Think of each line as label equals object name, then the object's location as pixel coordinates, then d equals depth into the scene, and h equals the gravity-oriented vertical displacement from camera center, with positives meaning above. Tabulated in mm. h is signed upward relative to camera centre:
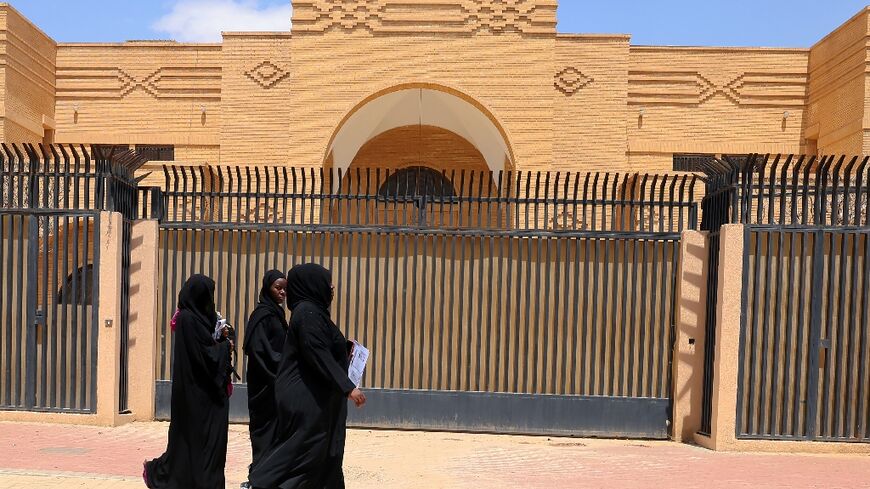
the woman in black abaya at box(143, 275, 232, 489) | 5230 -1053
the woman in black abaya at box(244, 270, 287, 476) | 5129 -870
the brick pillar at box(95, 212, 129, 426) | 8164 -1026
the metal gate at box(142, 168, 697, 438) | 8375 -706
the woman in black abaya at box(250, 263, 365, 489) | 4535 -918
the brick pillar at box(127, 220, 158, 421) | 8484 -1035
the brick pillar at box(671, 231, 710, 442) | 8242 -973
